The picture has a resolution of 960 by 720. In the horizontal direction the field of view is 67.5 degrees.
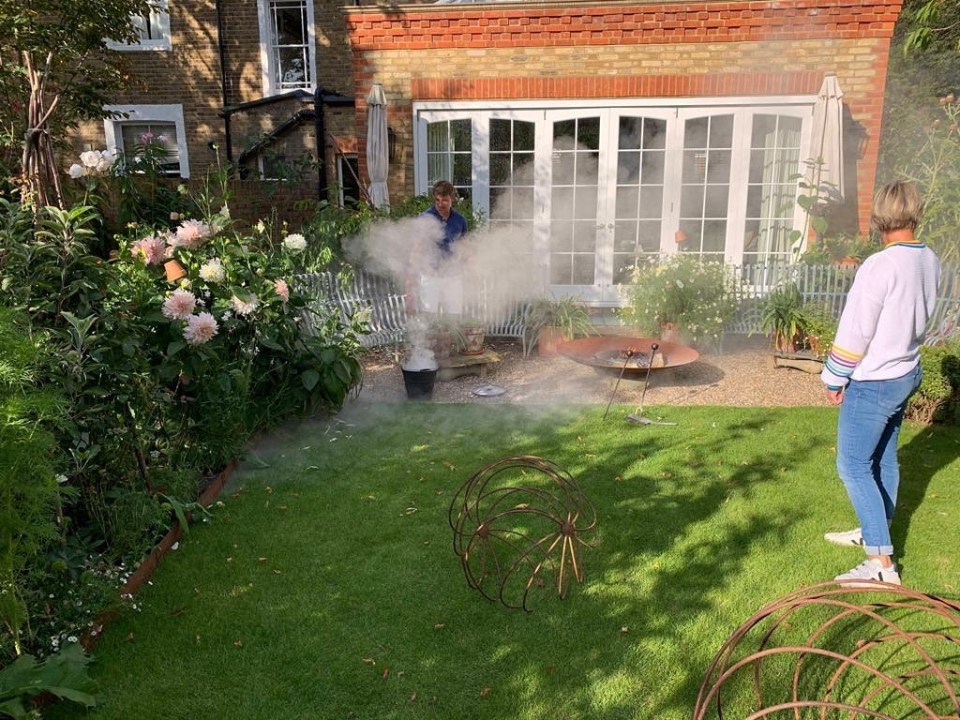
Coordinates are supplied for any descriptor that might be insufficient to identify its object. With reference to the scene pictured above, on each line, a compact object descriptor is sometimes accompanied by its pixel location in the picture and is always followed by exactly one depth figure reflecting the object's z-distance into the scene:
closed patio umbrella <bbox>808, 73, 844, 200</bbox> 8.65
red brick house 9.09
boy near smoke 7.43
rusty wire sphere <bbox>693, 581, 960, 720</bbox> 2.80
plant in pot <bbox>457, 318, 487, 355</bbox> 7.29
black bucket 6.50
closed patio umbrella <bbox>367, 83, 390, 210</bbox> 9.30
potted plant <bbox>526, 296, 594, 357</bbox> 8.03
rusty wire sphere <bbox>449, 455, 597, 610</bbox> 3.39
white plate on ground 6.80
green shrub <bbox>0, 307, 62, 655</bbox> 2.55
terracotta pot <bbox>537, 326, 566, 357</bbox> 8.00
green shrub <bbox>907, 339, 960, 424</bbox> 5.68
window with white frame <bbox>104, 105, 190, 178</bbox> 15.09
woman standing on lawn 3.28
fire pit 6.30
